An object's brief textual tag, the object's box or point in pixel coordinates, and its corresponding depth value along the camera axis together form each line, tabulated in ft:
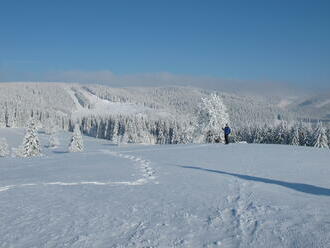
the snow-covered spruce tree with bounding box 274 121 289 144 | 248.32
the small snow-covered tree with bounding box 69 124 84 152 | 217.97
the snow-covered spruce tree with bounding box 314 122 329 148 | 199.11
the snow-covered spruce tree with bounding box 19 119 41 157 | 152.97
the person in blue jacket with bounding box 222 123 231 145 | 95.57
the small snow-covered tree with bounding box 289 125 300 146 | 227.40
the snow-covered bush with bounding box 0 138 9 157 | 197.10
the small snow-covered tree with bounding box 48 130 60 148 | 301.45
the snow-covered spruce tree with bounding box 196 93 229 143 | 157.17
